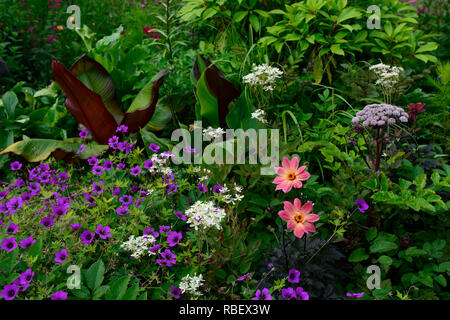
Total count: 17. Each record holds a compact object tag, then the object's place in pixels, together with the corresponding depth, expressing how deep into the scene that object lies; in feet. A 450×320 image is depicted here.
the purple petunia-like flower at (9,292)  4.71
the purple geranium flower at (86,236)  5.55
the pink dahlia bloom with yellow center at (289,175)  5.39
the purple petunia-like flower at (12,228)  5.55
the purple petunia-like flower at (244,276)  5.41
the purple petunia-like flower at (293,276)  5.43
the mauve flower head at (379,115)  6.05
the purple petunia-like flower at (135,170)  7.27
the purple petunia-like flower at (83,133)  9.23
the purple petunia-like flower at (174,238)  5.85
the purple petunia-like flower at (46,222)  5.74
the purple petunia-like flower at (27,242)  5.39
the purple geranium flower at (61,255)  5.25
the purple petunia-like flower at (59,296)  4.74
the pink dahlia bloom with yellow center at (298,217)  5.14
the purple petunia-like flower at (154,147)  7.99
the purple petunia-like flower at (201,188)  7.13
